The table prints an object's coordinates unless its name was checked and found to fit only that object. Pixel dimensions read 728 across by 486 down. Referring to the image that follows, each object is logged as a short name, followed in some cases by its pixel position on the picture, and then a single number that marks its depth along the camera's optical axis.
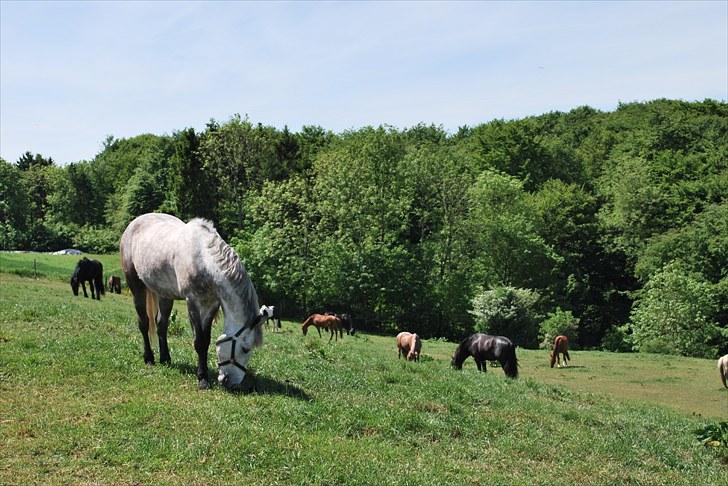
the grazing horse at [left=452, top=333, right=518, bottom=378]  22.95
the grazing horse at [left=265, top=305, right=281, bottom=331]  38.58
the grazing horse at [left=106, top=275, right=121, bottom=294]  44.00
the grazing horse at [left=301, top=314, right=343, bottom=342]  38.12
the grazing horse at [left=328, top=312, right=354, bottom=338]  42.28
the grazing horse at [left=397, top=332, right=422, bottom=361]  26.38
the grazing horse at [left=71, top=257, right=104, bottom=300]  34.53
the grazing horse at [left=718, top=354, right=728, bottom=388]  28.06
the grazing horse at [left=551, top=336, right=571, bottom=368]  33.28
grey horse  11.44
